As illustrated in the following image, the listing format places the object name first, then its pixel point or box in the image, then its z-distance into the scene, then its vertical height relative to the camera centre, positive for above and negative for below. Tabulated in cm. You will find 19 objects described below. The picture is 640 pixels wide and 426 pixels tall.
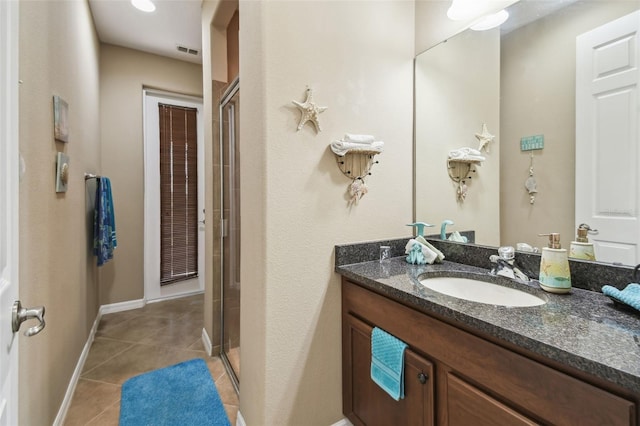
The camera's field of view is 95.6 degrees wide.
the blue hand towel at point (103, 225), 254 -12
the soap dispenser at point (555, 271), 106 -22
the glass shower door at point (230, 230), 209 -15
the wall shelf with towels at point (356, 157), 141 +27
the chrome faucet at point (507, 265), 124 -24
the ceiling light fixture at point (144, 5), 246 +178
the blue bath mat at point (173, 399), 167 -120
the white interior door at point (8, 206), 68 +1
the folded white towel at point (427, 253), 154 -22
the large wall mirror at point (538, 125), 105 +39
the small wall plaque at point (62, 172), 163 +23
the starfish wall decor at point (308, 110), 133 +47
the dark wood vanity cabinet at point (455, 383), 67 -50
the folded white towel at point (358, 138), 143 +36
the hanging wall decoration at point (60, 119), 159 +52
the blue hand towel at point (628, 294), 84 -25
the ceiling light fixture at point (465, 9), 148 +106
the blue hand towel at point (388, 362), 112 -61
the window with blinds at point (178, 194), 362 +22
